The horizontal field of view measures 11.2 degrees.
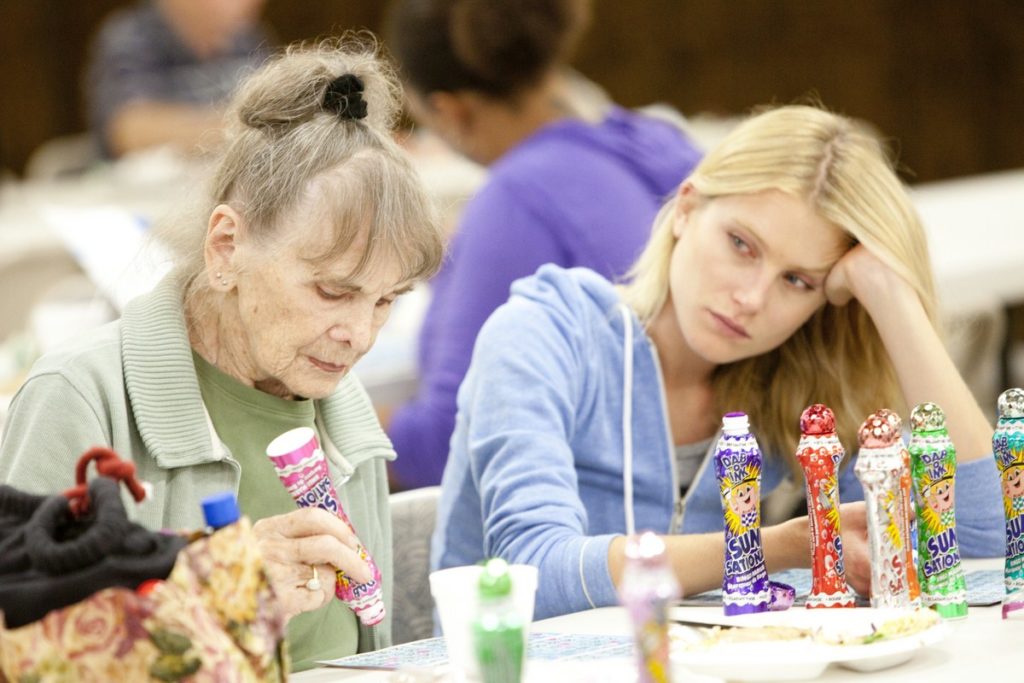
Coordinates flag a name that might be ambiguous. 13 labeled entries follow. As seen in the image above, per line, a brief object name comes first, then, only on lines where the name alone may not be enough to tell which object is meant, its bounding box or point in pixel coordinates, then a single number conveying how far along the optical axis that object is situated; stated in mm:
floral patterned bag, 3401
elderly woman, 3745
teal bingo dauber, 3716
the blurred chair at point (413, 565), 4050
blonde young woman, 3905
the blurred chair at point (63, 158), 9479
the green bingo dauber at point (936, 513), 3711
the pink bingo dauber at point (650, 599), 3386
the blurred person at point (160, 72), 8855
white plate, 3550
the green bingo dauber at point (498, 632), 3435
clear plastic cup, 3559
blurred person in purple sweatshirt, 4520
